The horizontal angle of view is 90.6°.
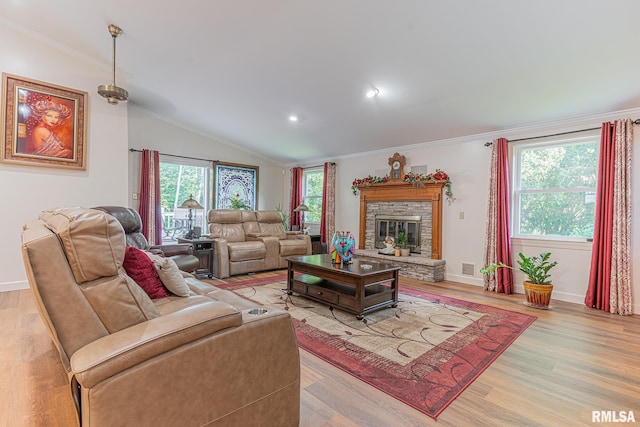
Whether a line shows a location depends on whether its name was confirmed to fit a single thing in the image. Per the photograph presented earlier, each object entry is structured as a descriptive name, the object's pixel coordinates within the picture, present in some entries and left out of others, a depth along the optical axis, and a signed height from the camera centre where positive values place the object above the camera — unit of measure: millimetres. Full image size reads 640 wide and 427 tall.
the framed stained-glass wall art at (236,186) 7016 +552
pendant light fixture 3670 +1448
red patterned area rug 2039 -1084
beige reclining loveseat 5039 -551
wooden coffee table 3135 -834
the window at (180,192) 6281 +361
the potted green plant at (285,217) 7620 -152
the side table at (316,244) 6684 -696
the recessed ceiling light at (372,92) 4014 +1550
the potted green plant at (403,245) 5465 -566
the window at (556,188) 3982 +359
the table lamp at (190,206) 5293 +59
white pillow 2094 -449
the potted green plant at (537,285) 3656 -819
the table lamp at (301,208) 6906 +66
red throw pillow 1837 -382
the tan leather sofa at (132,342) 1023 -480
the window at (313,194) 7426 +409
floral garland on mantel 5109 +581
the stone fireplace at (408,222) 5137 -172
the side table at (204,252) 4922 -667
